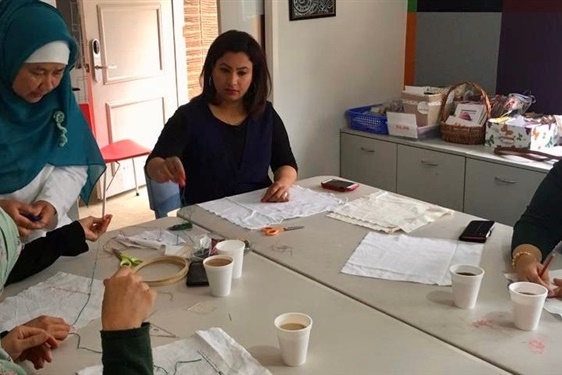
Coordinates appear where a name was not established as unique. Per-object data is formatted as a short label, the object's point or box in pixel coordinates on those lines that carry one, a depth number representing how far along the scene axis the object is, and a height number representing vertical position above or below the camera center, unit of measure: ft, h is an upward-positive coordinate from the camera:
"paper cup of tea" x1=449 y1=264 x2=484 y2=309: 4.79 -1.96
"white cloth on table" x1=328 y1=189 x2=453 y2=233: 6.63 -2.06
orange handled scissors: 6.46 -2.09
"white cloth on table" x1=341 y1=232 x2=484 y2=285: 5.50 -2.12
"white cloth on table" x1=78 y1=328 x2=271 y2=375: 4.07 -2.16
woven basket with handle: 11.09 -1.89
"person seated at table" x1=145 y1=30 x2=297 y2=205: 7.93 -1.36
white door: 14.06 -1.12
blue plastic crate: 12.07 -1.92
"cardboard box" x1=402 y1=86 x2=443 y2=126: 11.50 -1.54
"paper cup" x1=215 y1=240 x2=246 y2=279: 5.44 -1.92
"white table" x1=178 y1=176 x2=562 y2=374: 4.31 -2.16
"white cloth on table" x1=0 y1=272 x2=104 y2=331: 4.83 -2.16
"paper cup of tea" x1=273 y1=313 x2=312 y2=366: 4.07 -1.99
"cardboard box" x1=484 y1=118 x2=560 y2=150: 10.29 -1.90
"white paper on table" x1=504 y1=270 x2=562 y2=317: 4.77 -2.14
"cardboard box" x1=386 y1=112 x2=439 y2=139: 11.50 -1.95
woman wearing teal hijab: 6.22 -1.01
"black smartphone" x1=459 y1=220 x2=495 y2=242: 6.16 -2.05
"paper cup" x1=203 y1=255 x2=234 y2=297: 5.07 -1.97
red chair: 13.14 -2.66
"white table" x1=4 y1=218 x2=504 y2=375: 4.16 -2.17
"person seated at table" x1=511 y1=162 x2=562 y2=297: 5.58 -1.87
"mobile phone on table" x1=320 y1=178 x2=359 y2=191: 7.86 -2.01
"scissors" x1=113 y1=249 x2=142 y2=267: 5.77 -2.12
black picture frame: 11.33 +0.17
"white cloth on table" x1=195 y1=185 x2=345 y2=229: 6.87 -2.07
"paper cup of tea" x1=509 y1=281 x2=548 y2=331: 4.45 -1.97
